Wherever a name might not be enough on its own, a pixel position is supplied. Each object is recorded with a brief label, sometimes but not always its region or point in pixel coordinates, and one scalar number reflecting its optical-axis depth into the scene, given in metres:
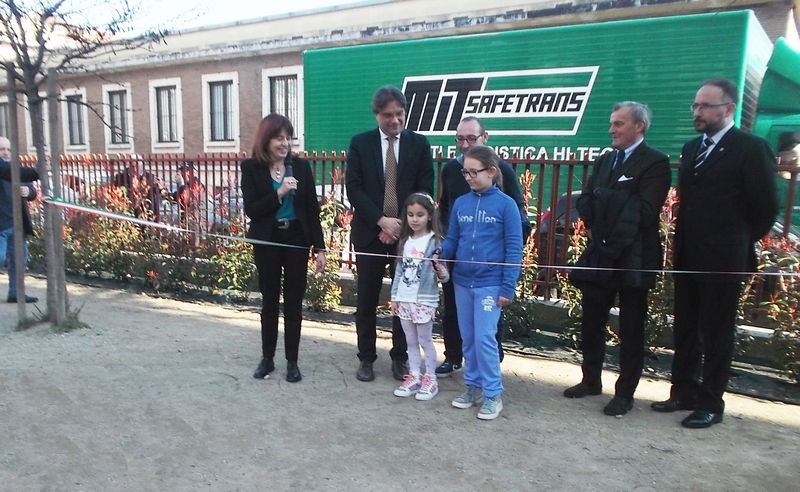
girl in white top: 3.76
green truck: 7.79
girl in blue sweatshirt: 3.47
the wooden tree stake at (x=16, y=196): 4.61
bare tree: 4.65
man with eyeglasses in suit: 3.23
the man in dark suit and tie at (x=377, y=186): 4.01
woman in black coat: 3.89
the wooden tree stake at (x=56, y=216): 4.73
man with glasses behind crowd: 3.96
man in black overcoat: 3.40
